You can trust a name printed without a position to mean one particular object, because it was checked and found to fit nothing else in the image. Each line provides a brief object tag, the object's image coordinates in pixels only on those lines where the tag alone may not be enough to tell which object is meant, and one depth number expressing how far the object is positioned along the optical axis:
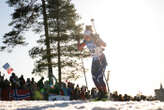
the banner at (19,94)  12.30
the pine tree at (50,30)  18.42
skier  7.95
